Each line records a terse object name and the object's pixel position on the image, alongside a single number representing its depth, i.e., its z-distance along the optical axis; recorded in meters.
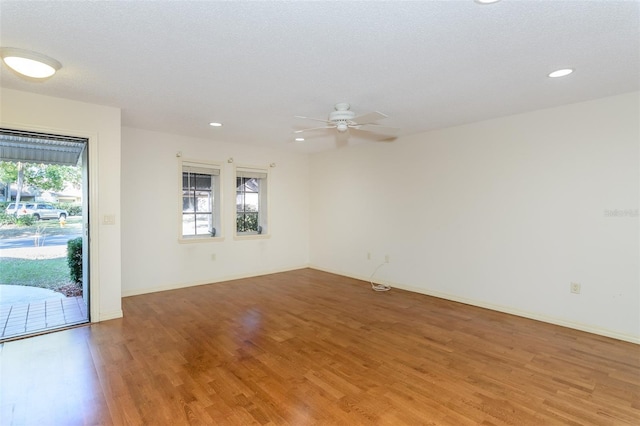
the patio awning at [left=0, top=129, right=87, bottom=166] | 3.46
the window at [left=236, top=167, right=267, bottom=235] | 6.07
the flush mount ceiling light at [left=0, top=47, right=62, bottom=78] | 2.36
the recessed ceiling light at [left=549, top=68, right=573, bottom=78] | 2.72
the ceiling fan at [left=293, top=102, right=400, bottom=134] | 3.39
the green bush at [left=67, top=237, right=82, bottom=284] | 4.36
